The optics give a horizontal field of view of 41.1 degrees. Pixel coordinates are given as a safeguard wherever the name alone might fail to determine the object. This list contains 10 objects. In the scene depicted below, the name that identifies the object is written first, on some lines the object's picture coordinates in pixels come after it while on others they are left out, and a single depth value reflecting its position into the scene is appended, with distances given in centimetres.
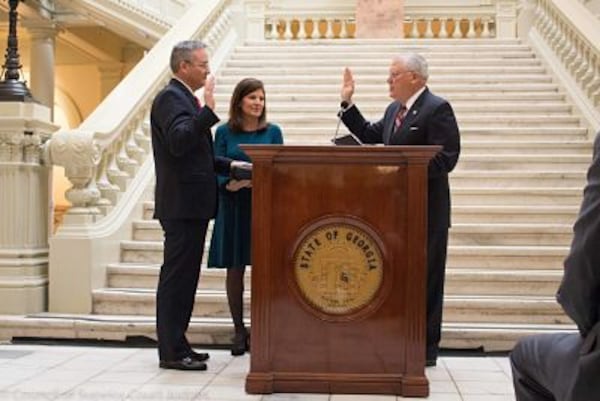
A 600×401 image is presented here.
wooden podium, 360
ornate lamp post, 532
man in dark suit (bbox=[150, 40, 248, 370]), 407
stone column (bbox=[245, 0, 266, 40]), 1220
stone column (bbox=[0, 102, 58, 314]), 508
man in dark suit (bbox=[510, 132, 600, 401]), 194
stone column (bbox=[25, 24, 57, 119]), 1426
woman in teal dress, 444
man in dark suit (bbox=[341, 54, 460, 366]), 417
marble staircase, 495
